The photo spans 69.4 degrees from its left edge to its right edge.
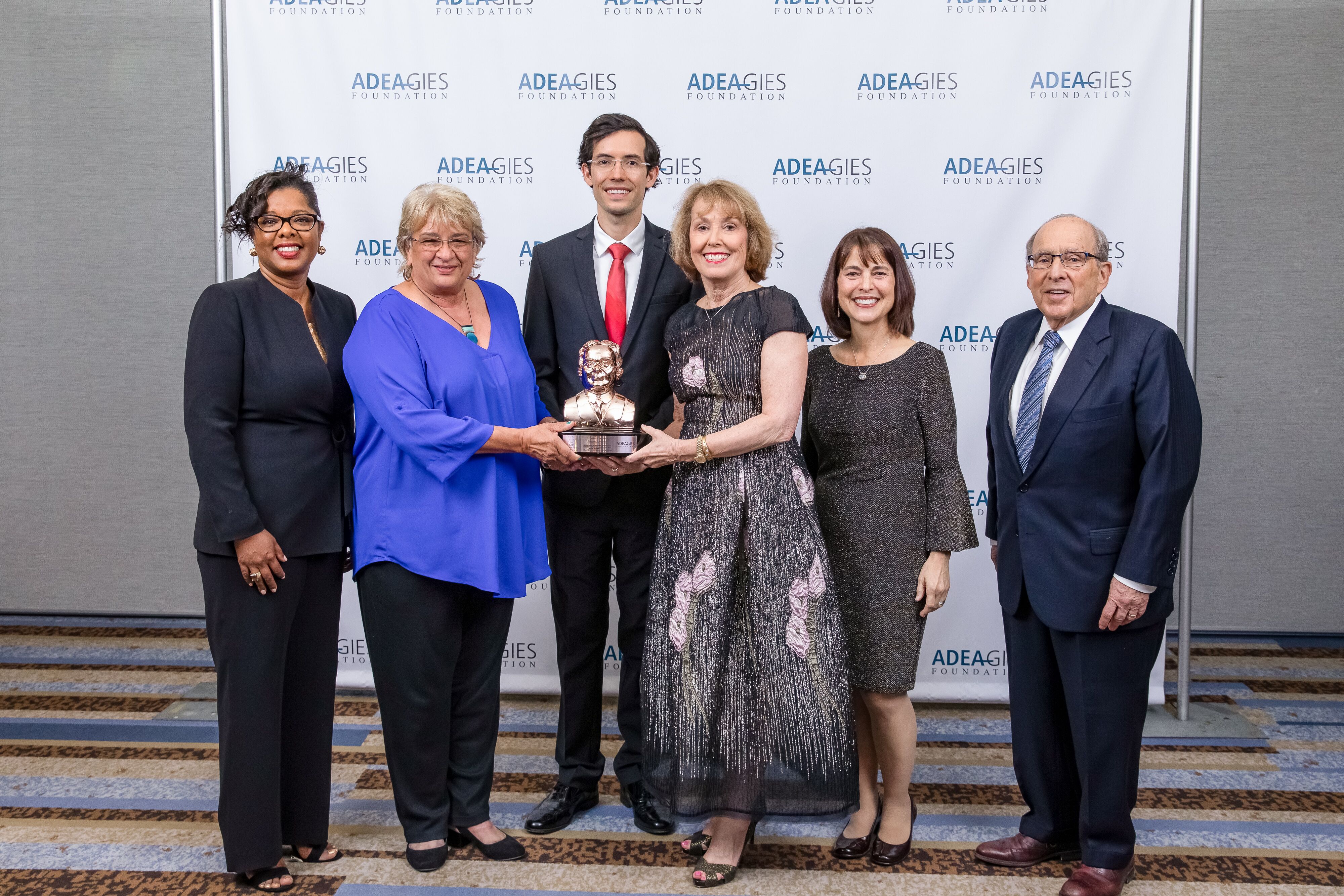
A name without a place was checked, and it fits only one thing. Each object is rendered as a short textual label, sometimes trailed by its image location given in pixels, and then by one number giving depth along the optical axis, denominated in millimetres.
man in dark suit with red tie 2627
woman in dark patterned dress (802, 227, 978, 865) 2369
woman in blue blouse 2270
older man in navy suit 2170
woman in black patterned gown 2240
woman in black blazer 2213
